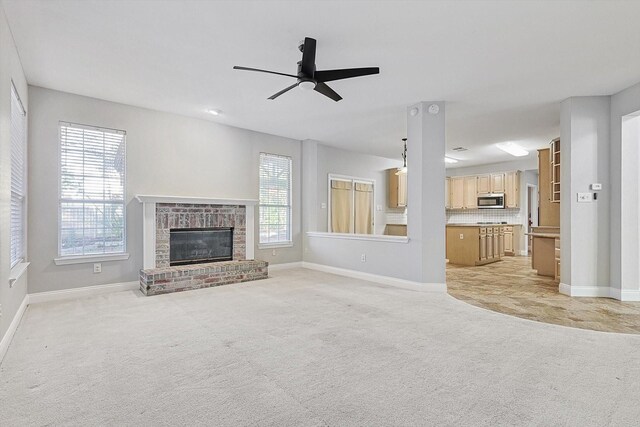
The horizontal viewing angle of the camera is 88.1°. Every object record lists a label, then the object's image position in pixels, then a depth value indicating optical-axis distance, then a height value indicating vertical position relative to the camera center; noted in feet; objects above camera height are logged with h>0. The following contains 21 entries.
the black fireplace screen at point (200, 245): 17.39 -1.73
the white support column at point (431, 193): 15.65 +1.00
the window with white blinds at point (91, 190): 14.51 +1.05
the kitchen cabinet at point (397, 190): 30.86 +2.26
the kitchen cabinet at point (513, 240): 30.32 -2.36
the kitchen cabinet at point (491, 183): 29.84 +2.89
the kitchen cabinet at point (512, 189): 28.96 +2.23
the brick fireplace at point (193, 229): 15.69 -1.43
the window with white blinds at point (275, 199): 21.56 +0.96
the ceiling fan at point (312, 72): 9.67 +4.27
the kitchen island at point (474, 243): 24.17 -2.21
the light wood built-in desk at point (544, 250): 19.54 -2.14
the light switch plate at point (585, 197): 14.97 +0.79
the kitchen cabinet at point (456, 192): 32.48 +2.20
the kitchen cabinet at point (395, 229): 30.53 -1.42
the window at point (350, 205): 25.76 +0.74
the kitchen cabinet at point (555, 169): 18.12 +2.49
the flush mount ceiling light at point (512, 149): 23.55 +4.90
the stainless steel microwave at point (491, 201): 29.50 +1.21
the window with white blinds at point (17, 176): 11.24 +1.38
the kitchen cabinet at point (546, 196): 19.71 +1.10
